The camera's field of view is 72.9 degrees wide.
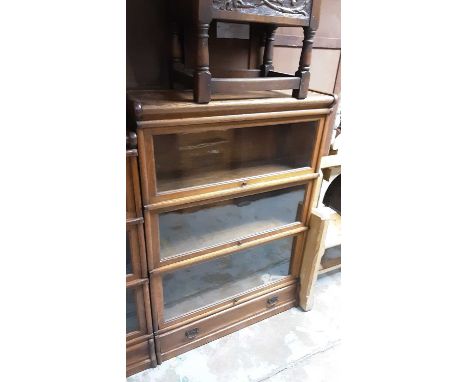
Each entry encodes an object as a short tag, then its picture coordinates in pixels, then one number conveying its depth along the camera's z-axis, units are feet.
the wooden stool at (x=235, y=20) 2.62
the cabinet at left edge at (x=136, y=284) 2.84
